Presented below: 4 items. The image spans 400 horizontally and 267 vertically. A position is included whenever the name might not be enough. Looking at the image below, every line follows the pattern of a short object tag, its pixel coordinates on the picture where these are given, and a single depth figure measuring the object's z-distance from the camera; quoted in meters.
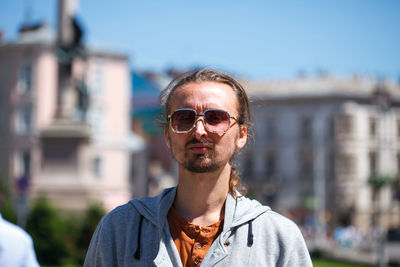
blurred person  3.51
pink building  45.53
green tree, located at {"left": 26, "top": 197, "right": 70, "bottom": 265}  13.77
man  2.41
